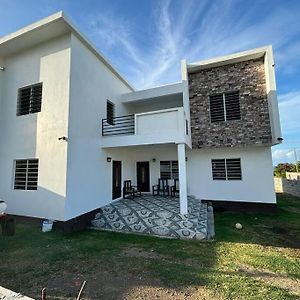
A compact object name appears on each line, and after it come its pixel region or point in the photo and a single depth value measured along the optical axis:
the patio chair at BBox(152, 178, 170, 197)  12.41
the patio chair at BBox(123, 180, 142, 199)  11.76
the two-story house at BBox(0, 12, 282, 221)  8.00
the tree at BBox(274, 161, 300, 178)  23.19
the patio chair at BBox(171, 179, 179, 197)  12.30
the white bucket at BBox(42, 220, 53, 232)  7.35
